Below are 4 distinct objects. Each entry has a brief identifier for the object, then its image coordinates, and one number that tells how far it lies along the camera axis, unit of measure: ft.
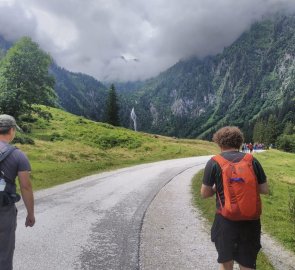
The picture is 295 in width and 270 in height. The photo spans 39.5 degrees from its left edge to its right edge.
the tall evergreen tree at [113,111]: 342.48
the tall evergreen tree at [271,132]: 492.95
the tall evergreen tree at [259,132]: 553.23
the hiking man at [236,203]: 19.61
